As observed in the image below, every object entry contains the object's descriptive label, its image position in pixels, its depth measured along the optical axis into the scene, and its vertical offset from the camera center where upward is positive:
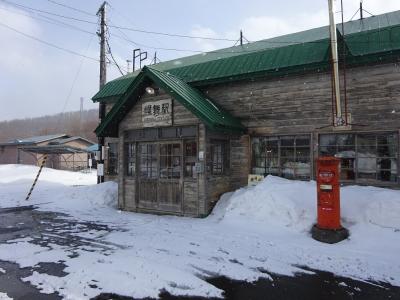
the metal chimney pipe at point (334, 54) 8.82 +2.70
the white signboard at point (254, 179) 11.37 -0.67
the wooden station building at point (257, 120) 9.81 +1.25
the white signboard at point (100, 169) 16.45 -0.42
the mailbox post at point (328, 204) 7.66 -1.03
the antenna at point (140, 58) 24.57 +7.29
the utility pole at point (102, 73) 16.73 +4.72
